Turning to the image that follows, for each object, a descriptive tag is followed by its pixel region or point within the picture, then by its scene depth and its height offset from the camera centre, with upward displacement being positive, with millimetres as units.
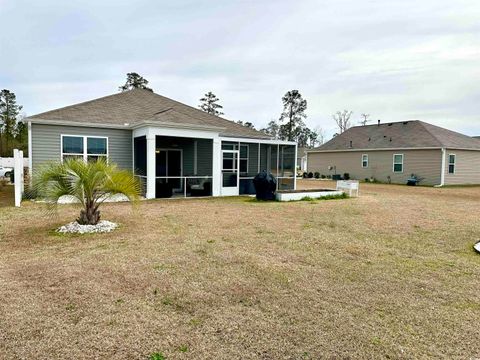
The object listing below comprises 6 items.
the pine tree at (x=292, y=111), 46938 +7981
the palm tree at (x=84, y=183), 7086 -407
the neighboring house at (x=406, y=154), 24094 +1147
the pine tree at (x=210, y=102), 46906 +9025
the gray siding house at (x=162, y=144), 12859 +957
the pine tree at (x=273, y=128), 55806 +7045
